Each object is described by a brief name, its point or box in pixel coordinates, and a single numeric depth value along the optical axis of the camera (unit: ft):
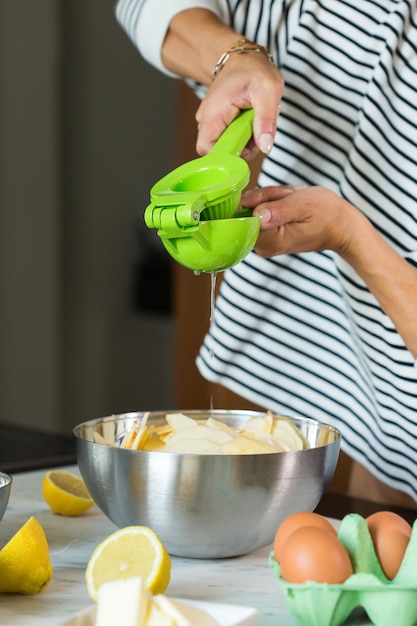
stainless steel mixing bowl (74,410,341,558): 3.27
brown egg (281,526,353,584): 2.83
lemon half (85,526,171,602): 3.01
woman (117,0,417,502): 4.05
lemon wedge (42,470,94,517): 3.78
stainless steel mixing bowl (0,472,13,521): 3.31
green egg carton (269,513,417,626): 2.82
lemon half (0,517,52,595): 3.09
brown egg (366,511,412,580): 2.96
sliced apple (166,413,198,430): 3.58
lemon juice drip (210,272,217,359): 3.70
